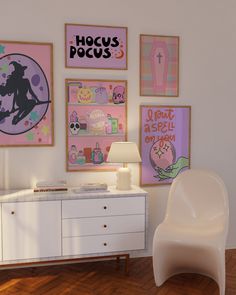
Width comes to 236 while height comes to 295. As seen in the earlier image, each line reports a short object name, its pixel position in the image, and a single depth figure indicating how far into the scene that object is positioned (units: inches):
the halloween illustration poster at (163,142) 142.3
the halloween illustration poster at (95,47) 133.5
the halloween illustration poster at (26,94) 128.7
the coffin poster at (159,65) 140.5
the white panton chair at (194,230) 109.0
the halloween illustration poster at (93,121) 135.1
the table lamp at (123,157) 125.9
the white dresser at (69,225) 116.9
